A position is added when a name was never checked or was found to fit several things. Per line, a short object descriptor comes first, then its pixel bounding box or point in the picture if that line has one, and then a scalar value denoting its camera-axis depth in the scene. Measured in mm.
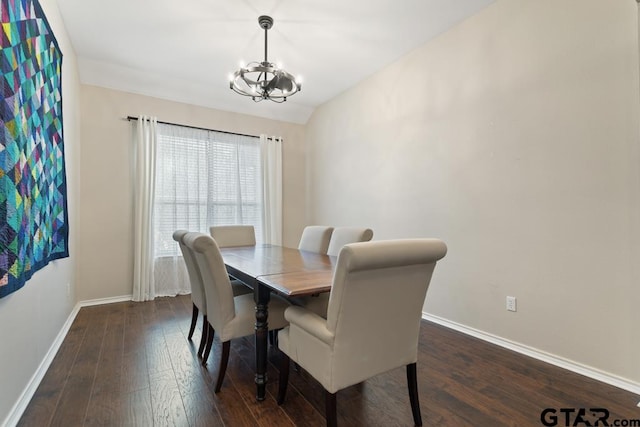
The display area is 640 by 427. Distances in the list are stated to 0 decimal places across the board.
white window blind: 3924
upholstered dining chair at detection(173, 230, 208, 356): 2100
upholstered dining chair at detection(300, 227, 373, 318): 2121
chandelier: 2389
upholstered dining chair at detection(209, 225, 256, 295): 3309
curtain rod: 3742
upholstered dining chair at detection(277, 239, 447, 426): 1240
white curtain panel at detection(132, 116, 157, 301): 3676
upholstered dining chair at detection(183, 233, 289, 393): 1704
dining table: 1527
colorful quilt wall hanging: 1380
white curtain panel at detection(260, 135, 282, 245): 4617
